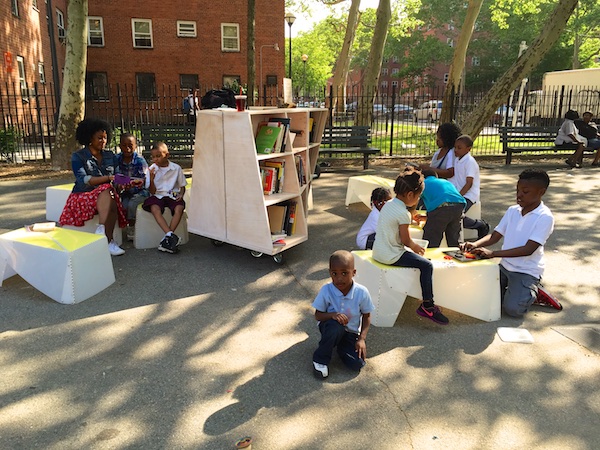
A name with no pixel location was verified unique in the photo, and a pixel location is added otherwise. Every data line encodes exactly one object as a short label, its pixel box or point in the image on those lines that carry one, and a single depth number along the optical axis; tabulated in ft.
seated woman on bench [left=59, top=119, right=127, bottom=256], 19.52
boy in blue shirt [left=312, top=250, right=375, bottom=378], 11.45
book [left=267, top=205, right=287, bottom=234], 19.85
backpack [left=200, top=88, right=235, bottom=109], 21.09
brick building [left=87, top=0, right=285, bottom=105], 92.79
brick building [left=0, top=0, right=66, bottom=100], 60.60
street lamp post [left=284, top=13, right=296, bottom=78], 83.77
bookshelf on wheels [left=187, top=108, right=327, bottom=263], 17.70
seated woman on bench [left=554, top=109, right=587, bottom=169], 42.78
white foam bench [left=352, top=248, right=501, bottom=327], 13.88
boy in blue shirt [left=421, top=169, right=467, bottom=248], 17.65
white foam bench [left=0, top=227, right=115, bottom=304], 15.29
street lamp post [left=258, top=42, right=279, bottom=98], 98.68
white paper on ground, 13.37
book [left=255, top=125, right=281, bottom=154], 18.51
